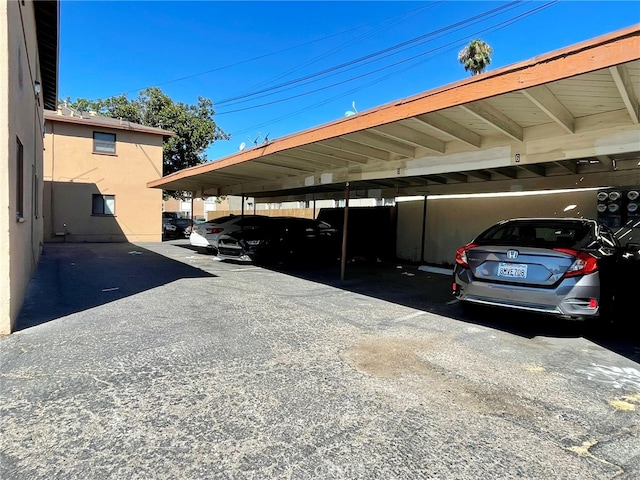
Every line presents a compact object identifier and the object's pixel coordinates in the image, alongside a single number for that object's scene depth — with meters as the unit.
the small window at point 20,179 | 5.11
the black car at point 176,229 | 23.75
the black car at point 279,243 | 11.20
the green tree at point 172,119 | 26.42
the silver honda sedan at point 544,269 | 4.33
